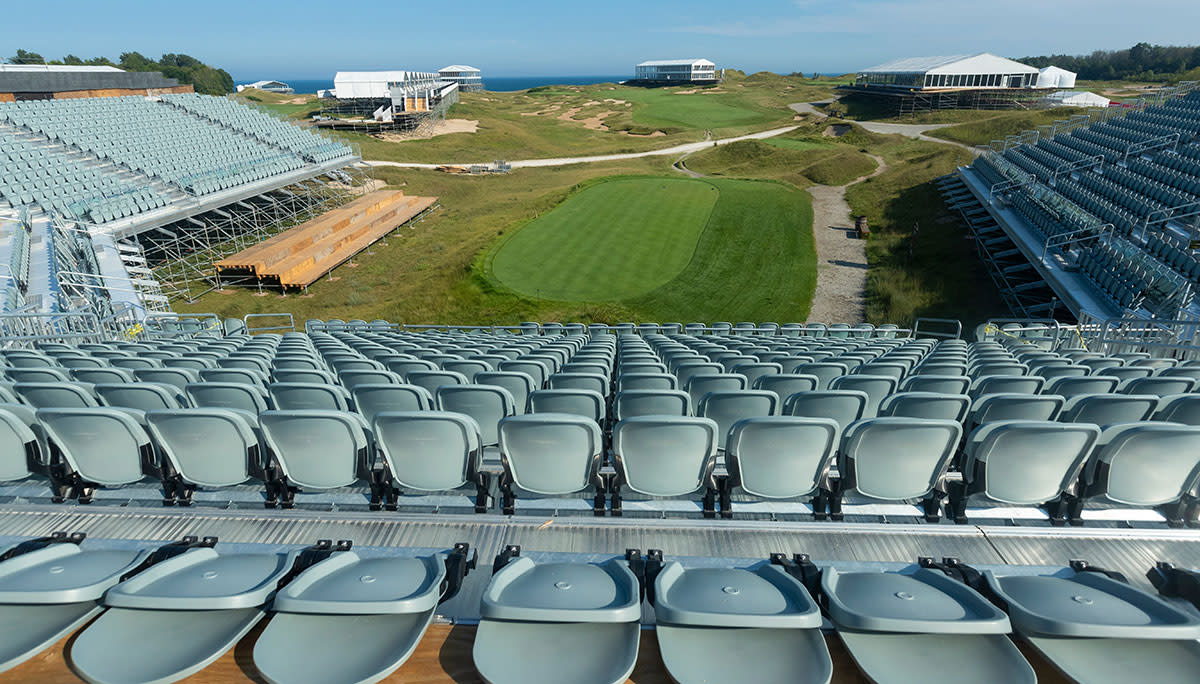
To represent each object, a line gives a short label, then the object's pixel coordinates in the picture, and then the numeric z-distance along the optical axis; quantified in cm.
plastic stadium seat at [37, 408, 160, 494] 368
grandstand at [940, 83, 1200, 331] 1508
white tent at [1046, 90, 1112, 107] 6228
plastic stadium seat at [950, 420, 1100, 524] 348
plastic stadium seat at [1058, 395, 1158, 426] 452
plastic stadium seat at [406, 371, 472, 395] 593
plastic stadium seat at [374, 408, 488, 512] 361
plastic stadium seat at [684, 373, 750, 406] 600
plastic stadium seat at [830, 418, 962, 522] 358
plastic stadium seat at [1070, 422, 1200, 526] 344
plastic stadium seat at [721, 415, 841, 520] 358
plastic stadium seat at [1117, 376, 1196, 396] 591
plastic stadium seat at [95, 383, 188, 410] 488
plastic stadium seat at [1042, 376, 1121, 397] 582
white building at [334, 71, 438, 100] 7119
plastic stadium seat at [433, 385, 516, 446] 480
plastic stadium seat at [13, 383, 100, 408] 479
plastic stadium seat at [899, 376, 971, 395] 615
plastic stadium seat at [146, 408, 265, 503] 367
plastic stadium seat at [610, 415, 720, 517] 362
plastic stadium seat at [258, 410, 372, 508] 365
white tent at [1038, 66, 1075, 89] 6819
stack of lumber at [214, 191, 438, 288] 2358
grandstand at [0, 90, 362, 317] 1743
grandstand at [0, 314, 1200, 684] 206
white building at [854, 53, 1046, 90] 6575
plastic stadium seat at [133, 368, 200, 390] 612
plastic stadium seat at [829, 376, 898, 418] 606
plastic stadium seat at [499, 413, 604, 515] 358
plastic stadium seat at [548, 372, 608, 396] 592
